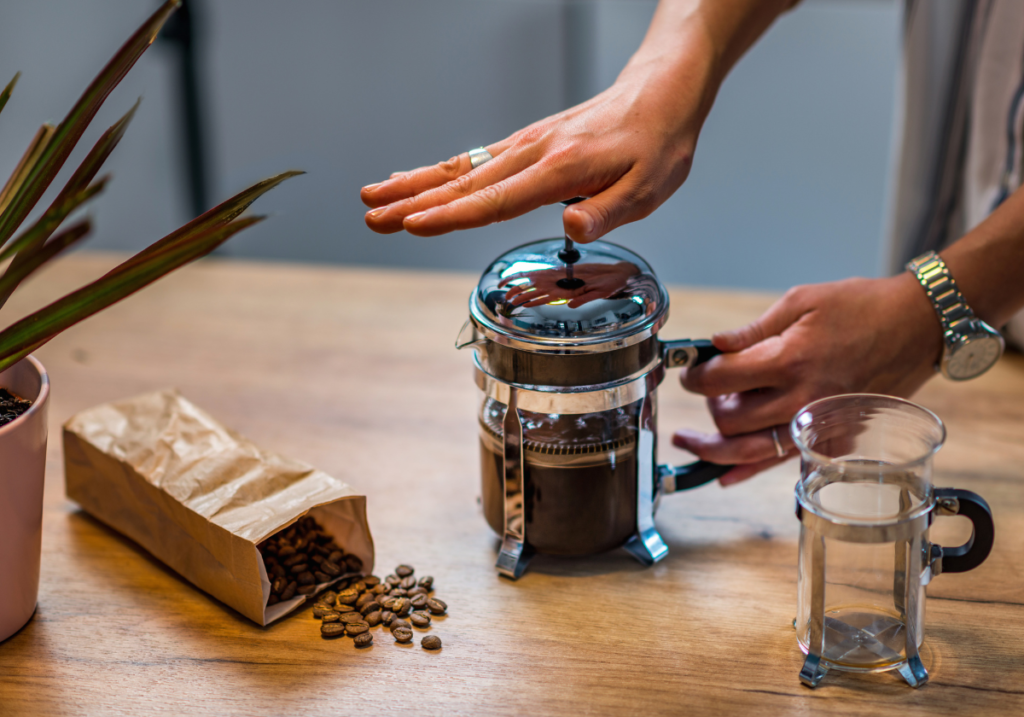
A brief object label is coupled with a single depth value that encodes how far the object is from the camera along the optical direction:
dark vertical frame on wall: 2.36
